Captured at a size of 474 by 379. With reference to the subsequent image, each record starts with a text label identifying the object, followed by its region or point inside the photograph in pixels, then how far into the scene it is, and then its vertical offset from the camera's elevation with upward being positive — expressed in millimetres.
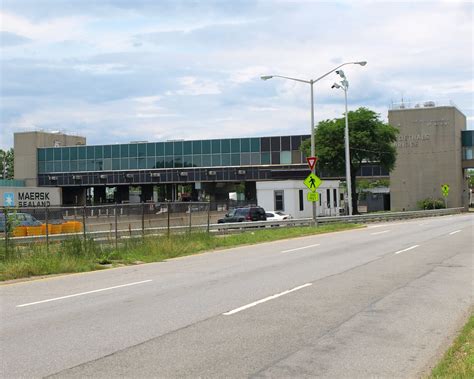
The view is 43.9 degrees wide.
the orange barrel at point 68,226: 25828 -1229
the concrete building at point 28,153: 91250 +7192
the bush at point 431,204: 75500 -1340
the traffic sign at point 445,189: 71894 +480
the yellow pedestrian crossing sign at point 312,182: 34438 +775
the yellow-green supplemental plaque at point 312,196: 34469 -49
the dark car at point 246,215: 39500 -1291
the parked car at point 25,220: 17094 -739
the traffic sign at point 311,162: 34625 +1964
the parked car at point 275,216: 44672 -1563
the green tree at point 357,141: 58781 +5462
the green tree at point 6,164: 134500 +8132
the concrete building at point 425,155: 79000 +5187
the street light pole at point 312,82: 37094 +7282
